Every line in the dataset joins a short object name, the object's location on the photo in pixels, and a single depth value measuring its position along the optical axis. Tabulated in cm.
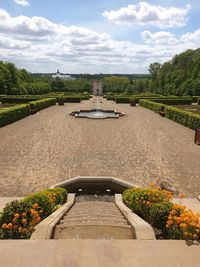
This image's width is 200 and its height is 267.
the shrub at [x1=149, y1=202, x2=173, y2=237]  422
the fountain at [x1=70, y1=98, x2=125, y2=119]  2042
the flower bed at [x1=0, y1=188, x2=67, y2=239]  372
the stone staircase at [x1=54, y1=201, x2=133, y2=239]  388
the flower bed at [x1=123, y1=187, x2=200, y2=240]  366
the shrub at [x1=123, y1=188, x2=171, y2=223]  476
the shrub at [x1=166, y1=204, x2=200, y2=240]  360
